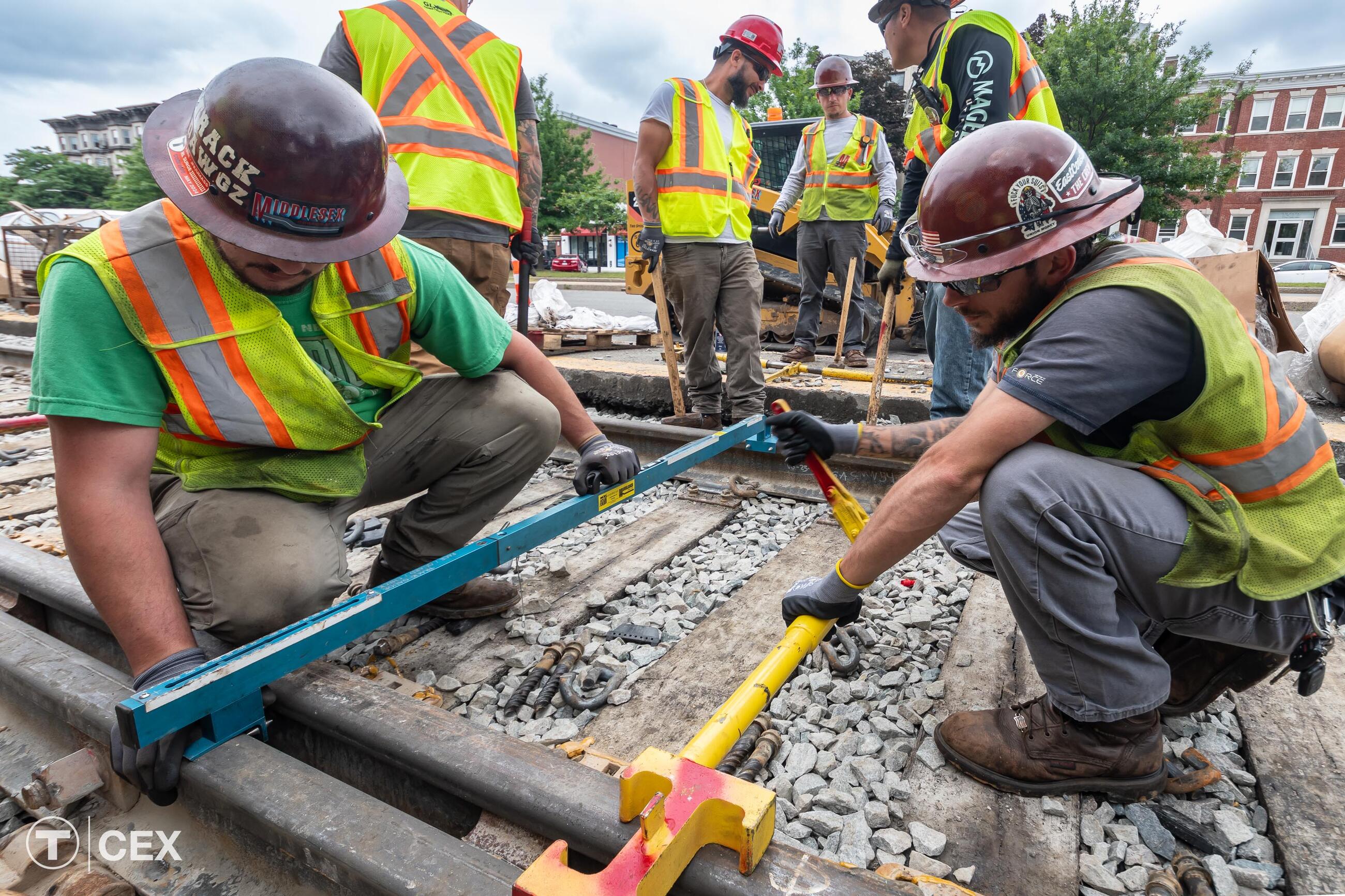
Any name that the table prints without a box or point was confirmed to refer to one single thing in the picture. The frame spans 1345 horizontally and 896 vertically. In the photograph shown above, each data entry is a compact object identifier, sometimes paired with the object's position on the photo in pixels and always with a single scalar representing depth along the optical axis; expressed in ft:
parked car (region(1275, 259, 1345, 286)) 89.97
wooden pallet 24.27
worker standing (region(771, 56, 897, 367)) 21.43
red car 159.22
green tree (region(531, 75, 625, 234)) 121.70
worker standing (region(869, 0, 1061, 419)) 10.03
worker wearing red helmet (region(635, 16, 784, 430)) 14.17
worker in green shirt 5.22
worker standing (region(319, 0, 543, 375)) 10.89
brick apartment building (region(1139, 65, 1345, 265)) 120.78
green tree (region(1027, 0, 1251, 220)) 73.15
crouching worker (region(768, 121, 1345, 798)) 4.98
